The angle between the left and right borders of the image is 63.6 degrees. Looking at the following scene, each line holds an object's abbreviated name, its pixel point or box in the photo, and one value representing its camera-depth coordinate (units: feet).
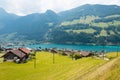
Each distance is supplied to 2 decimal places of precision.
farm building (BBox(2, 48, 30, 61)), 171.60
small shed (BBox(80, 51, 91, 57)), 223.90
